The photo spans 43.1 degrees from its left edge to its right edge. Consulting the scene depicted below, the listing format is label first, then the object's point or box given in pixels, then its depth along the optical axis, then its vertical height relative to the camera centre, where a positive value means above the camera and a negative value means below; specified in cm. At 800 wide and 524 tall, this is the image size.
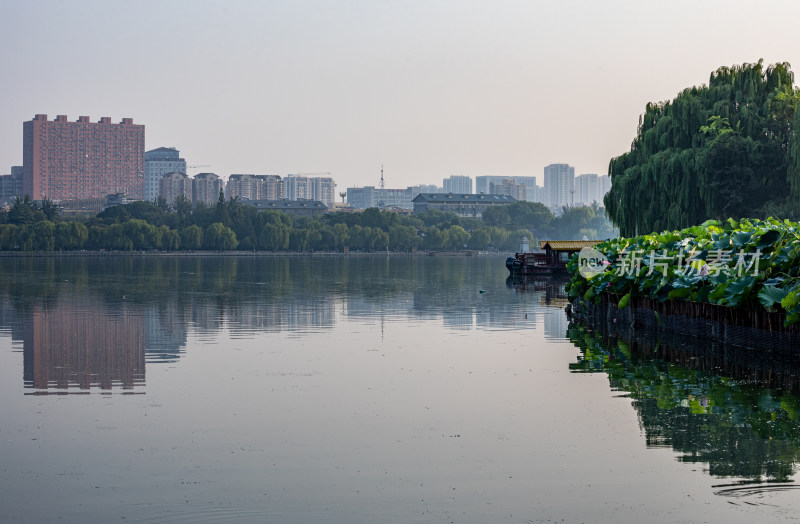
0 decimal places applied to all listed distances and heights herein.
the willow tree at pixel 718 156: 4316 +481
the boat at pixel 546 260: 6500 +50
